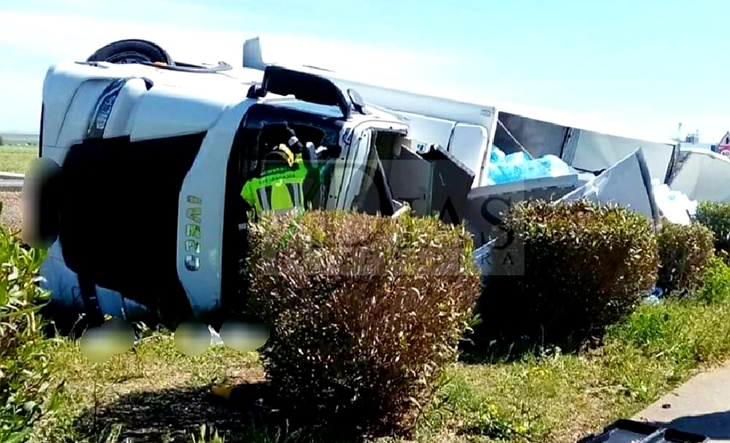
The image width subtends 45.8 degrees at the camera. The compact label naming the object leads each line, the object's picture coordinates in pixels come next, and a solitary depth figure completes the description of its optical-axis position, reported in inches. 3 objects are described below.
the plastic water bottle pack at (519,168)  394.9
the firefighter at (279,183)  268.8
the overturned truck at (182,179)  287.6
